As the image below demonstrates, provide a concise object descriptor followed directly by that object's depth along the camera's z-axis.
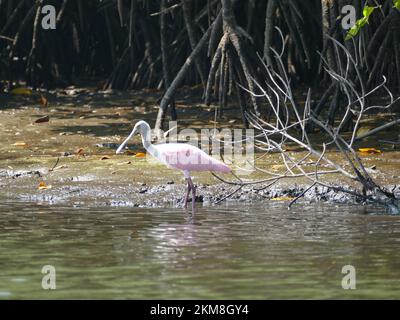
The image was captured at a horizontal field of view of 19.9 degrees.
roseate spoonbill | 10.13
